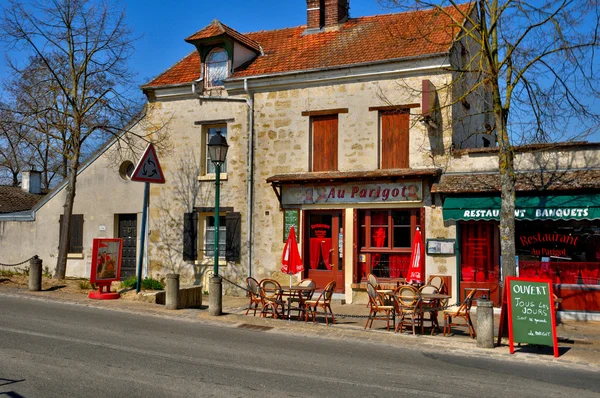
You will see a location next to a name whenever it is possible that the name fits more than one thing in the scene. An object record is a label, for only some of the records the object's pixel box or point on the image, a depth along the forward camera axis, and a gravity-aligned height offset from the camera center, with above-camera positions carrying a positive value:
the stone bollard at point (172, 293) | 13.31 -1.04
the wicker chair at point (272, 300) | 12.52 -1.10
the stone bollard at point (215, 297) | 12.77 -1.07
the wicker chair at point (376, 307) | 11.35 -1.11
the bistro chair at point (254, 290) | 12.76 -0.93
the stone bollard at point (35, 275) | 15.71 -0.82
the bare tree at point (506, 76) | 10.88 +3.23
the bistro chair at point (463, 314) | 10.65 -1.17
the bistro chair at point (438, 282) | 13.33 -0.74
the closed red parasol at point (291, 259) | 13.96 -0.27
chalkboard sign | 9.60 -0.99
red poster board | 14.66 -0.49
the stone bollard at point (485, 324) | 9.91 -1.22
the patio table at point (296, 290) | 12.23 -0.88
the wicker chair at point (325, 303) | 12.02 -1.12
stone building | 14.34 +2.23
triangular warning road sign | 13.90 +1.78
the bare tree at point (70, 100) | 17.16 +4.26
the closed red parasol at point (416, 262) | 13.52 -0.31
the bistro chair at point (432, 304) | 11.02 -1.06
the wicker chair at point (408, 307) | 10.92 -1.06
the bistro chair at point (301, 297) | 12.30 -1.04
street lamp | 12.79 +0.40
